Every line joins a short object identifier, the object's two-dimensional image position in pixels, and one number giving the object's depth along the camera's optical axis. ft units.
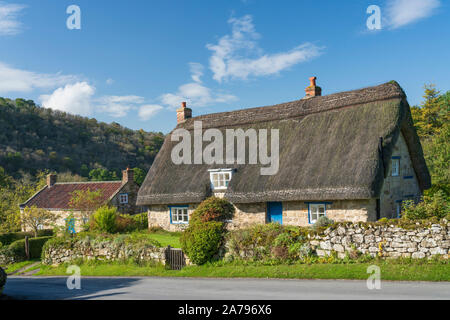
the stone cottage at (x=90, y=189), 104.99
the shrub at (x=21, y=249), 71.41
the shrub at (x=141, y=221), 87.25
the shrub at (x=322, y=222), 51.61
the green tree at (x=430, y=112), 141.28
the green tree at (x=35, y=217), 90.27
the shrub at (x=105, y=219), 76.02
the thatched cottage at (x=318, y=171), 57.57
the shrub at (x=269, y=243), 46.24
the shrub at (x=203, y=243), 49.98
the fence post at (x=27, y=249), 73.15
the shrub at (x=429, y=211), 46.83
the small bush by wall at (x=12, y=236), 80.69
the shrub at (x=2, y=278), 39.49
